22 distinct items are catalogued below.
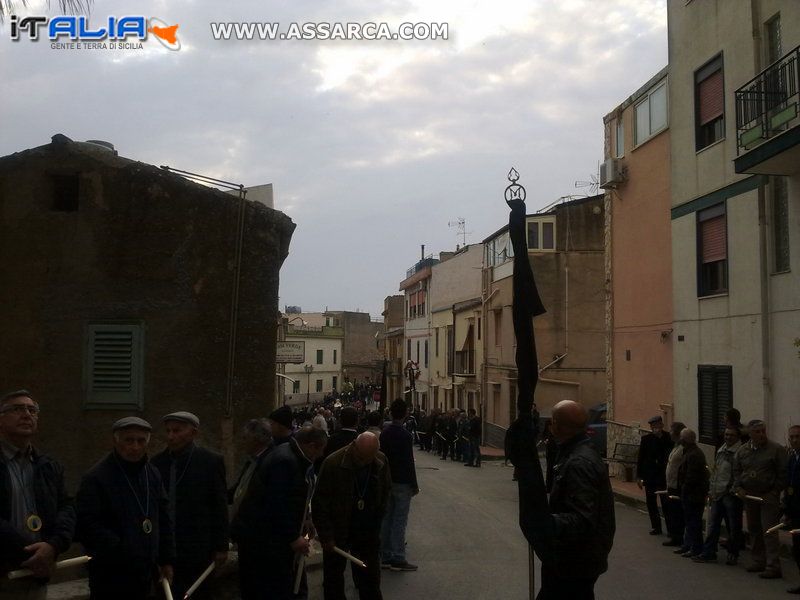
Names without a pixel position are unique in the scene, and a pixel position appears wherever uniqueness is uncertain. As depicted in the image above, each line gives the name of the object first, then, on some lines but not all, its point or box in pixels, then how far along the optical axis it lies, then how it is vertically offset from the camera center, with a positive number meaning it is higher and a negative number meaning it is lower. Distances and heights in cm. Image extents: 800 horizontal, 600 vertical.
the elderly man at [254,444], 643 -59
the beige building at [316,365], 7262 +42
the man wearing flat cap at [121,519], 493 -91
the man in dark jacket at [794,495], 843 -127
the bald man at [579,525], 438 -82
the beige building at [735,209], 1278 +287
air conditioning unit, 2061 +494
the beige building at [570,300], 3138 +273
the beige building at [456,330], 4106 +220
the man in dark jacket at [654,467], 1215 -140
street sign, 1617 +32
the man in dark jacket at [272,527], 582 -112
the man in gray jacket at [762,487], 929 -130
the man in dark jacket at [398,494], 940 -141
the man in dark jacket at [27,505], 462 -80
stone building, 877 +71
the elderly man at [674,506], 1102 -185
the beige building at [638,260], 1839 +266
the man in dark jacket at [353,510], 686 -119
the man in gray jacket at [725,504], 991 -159
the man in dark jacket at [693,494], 1038 -153
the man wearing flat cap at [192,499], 587 -93
